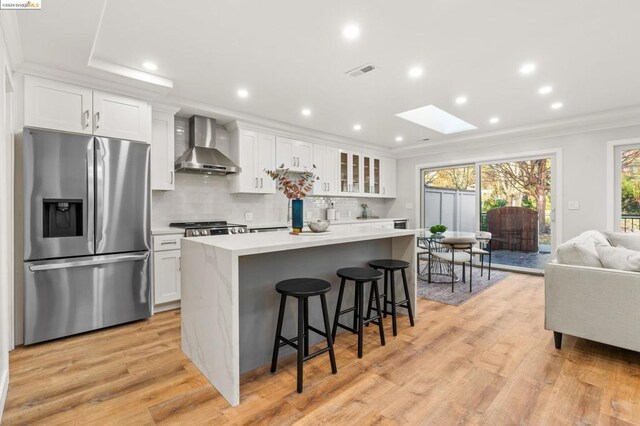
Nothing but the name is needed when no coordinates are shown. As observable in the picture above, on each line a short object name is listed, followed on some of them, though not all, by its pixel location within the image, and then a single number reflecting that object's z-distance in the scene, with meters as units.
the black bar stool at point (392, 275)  2.79
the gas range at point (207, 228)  3.59
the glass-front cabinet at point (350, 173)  6.02
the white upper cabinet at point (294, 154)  4.95
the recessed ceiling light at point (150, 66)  2.83
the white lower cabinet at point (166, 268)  3.44
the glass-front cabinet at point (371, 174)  6.49
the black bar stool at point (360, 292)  2.40
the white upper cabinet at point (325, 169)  5.51
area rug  3.96
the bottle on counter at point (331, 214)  5.82
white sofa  2.25
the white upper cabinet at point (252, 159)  4.48
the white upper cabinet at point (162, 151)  3.73
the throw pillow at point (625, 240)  3.73
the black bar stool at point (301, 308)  1.98
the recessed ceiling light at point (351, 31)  2.28
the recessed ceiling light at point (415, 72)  2.98
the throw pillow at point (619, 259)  2.27
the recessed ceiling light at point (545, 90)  3.39
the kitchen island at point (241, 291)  1.87
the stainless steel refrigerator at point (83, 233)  2.66
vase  2.67
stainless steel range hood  3.95
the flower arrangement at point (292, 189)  2.50
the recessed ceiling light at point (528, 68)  2.88
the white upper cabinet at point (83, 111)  2.73
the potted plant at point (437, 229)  4.66
